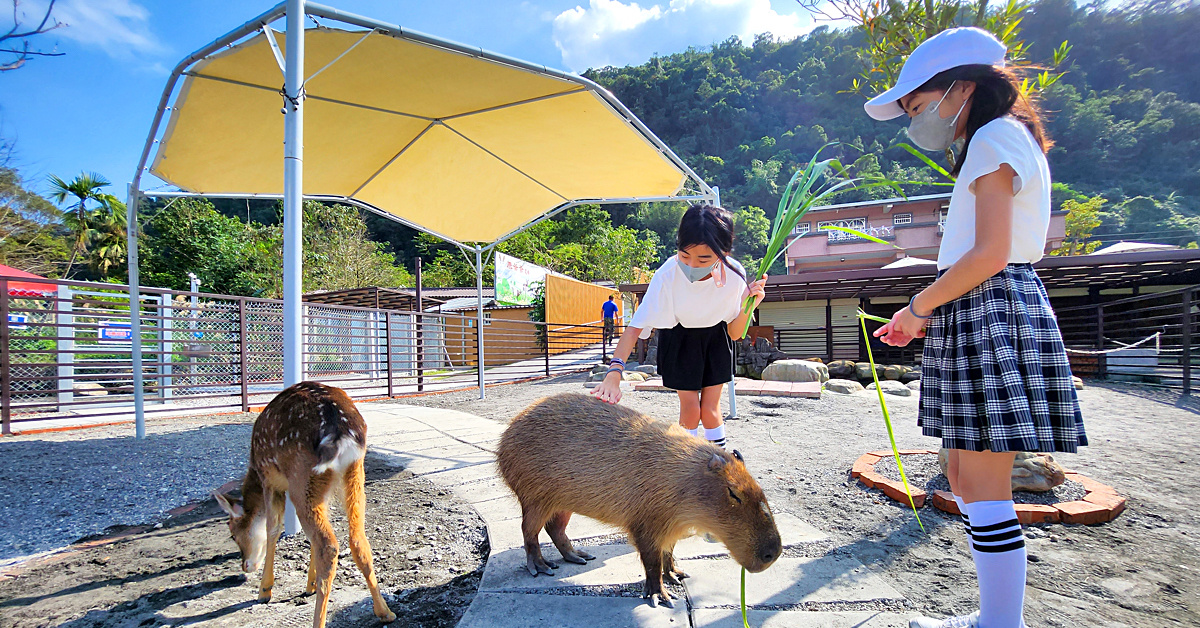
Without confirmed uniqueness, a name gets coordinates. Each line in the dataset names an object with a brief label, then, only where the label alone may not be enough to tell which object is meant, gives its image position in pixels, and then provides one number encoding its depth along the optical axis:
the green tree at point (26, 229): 17.03
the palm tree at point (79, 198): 22.95
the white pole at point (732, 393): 5.00
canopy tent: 3.12
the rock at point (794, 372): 9.15
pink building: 23.81
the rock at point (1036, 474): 2.86
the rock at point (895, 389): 7.63
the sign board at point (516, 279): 14.69
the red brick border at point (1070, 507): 2.58
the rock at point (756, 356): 11.01
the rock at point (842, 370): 10.87
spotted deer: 1.87
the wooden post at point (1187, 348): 7.11
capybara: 1.81
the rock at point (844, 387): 7.76
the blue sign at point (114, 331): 6.78
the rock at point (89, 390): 6.85
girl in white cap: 1.34
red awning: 5.82
